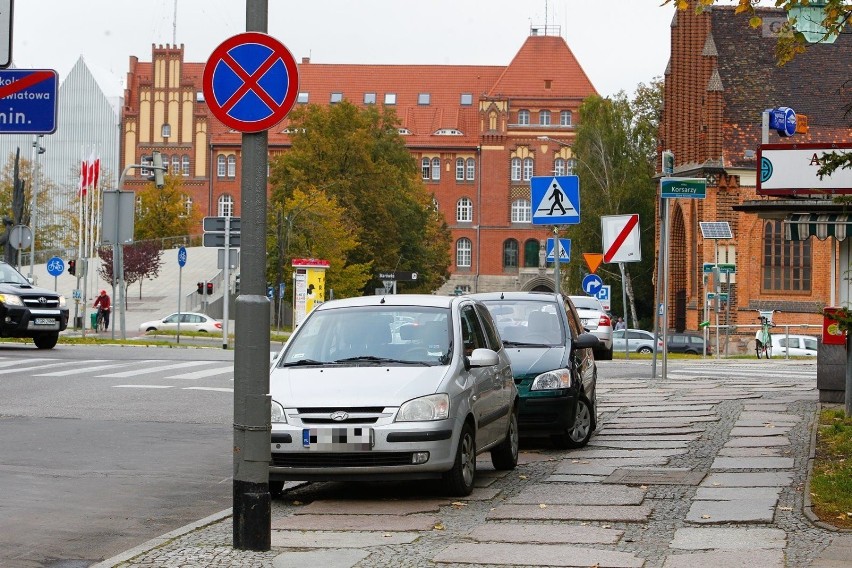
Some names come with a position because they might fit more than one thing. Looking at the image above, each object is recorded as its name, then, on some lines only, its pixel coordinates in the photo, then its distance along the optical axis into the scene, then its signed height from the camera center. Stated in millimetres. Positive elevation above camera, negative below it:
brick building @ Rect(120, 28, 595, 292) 115562 +12060
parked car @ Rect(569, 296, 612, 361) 34312 -890
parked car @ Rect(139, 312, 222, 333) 64875 -2024
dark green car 13625 -803
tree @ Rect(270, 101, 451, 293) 81125 +6181
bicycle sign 51744 +478
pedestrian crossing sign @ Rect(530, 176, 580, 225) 19250 +1179
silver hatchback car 9984 -840
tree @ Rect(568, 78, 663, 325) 81562 +6759
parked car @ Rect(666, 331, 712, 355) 57750 -2451
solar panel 48697 +2011
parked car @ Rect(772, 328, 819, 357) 50975 -2190
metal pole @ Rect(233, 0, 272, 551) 8094 -652
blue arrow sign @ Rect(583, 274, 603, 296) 42722 +4
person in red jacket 58125 -1041
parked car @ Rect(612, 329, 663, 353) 56031 -2286
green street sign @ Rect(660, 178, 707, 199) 22484 +1592
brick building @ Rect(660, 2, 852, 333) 61125 +6489
